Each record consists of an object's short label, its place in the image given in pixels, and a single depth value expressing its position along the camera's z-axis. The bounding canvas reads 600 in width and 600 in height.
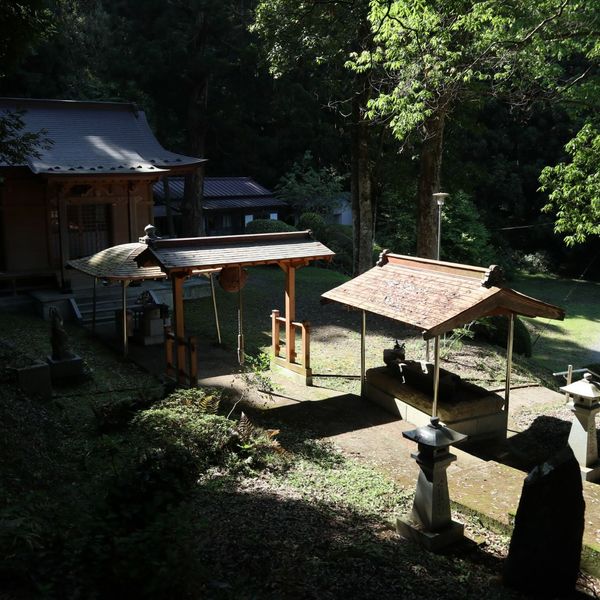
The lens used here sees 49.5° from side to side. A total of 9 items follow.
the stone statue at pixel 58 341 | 12.36
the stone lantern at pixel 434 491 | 7.08
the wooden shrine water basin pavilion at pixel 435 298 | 9.85
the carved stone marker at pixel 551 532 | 6.20
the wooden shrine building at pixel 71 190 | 18.55
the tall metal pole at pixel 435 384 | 10.11
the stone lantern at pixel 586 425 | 9.32
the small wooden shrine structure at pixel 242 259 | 11.55
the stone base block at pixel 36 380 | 10.84
